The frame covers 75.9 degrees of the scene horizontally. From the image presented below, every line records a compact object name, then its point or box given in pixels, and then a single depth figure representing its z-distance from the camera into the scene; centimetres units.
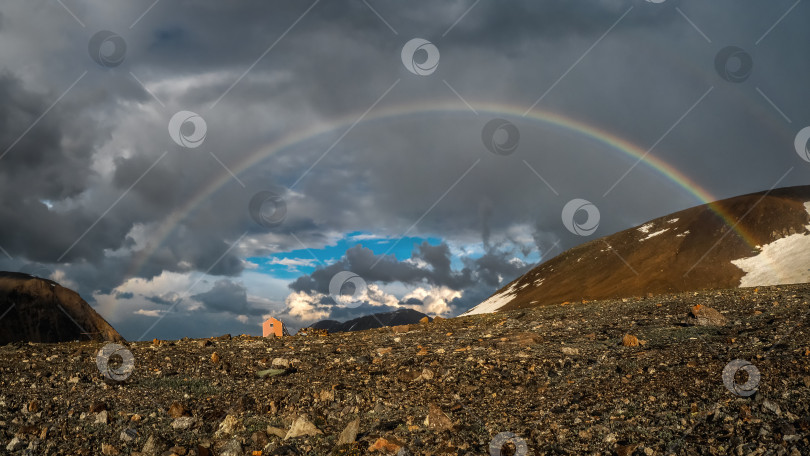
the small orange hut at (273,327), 2724
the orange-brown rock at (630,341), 1459
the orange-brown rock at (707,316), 1700
